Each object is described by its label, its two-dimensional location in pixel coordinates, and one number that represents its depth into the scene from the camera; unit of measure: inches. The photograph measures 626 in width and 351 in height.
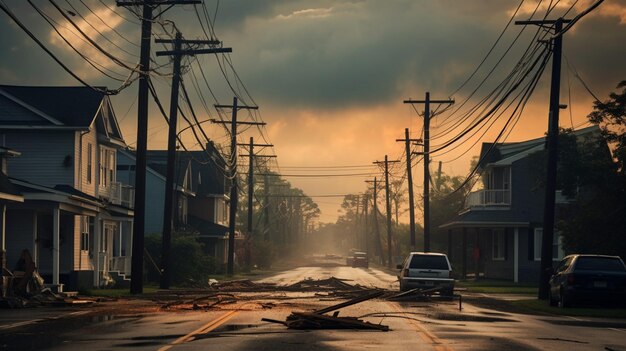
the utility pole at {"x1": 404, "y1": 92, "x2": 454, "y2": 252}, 2623.0
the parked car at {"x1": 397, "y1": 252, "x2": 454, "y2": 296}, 1558.8
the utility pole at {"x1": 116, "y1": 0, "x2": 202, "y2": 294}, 1528.1
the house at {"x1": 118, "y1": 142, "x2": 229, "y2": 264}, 2982.3
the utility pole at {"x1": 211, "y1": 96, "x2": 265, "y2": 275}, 2780.5
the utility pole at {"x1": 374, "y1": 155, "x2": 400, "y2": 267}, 4173.2
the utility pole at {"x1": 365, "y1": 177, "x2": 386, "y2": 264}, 5054.1
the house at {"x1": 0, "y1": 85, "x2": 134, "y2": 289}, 1665.8
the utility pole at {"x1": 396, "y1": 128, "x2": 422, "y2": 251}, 3100.4
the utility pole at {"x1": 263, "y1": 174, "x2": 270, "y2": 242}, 4264.0
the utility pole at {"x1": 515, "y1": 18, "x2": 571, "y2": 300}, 1473.9
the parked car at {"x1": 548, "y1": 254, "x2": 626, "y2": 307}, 1252.5
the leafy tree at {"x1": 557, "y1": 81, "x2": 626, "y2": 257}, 1673.2
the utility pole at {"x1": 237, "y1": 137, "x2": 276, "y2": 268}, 3279.3
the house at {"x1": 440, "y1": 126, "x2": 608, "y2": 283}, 2516.0
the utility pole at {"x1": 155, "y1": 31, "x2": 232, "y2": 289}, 1750.7
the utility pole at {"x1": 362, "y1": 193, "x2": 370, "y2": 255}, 6616.1
